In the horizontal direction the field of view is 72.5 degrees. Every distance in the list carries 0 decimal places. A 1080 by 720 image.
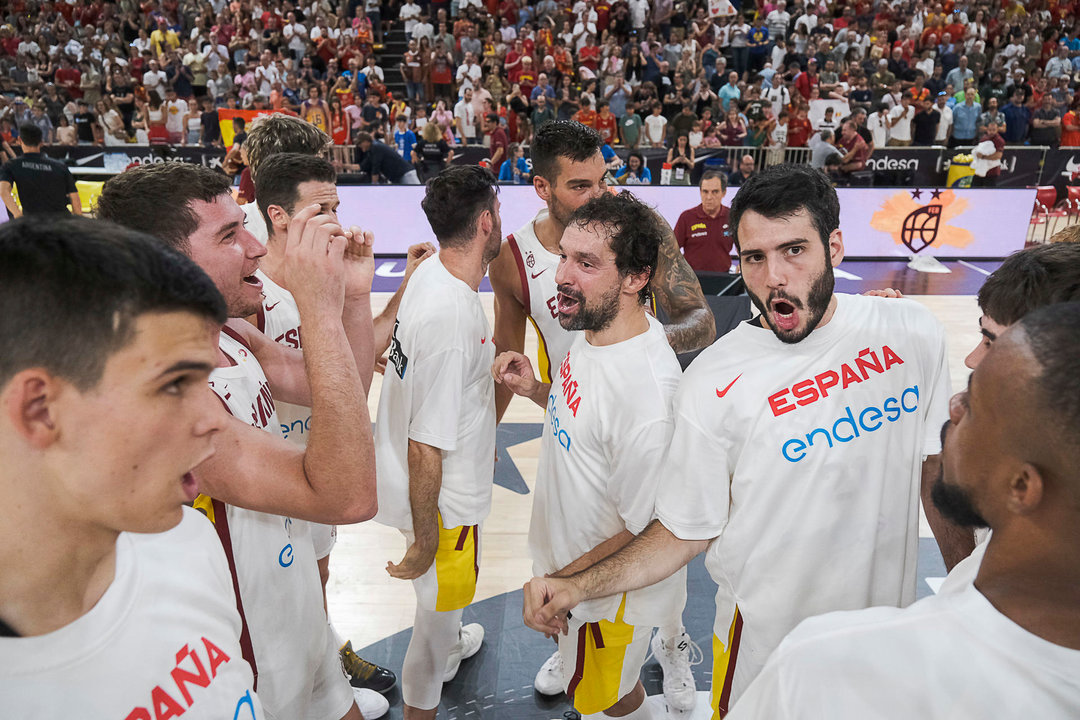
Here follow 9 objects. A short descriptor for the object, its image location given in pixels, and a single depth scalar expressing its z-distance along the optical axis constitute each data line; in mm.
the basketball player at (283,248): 3205
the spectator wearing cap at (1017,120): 15805
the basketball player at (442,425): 2877
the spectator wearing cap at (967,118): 15648
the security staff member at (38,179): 8352
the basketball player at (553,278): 3363
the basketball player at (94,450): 1052
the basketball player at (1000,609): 1048
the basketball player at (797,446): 2123
